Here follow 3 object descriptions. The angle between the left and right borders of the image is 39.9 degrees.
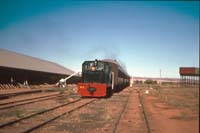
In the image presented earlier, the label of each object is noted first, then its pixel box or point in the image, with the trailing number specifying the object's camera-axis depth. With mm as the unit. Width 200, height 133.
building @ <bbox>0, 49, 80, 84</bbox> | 34312
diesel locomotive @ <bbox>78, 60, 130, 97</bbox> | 21358
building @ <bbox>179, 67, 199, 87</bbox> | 73312
